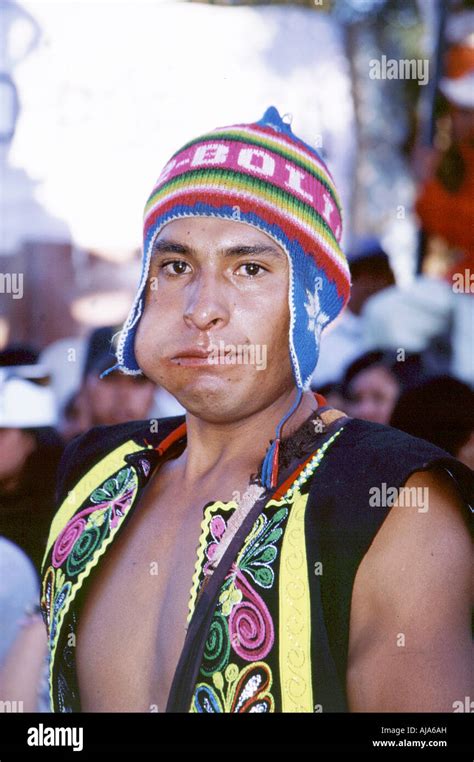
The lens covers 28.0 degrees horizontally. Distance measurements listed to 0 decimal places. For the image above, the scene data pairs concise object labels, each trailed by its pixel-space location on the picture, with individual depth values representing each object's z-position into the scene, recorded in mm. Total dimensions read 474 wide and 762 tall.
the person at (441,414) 3156
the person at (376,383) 3689
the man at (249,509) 1670
